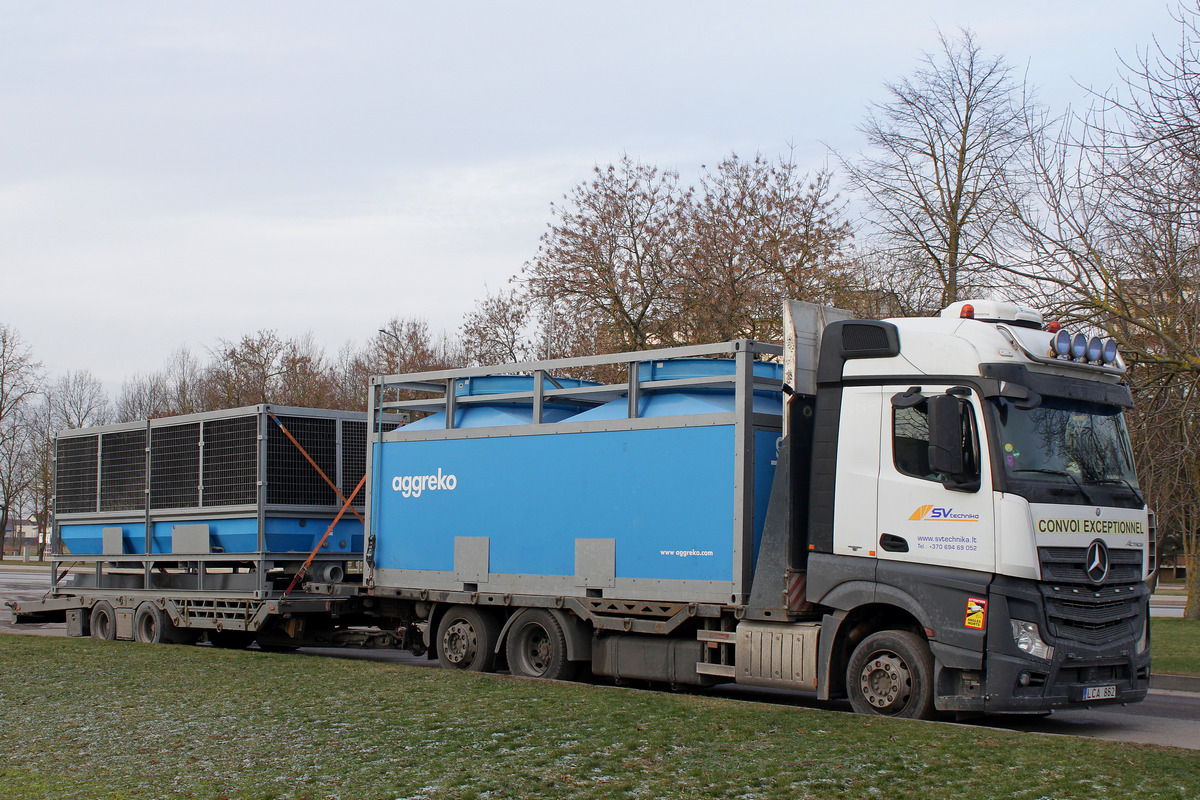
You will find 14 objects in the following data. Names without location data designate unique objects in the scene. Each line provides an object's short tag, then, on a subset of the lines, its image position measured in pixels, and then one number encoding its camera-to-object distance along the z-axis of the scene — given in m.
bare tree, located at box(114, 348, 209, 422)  45.38
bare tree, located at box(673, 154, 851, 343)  23.67
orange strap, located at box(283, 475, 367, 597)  14.94
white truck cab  8.83
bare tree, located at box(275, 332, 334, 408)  39.47
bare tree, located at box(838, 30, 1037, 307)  17.97
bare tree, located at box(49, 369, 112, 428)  60.34
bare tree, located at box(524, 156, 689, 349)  27.12
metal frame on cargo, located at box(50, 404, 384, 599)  15.11
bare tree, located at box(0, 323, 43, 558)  55.19
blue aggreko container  10.54
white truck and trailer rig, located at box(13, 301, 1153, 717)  8.97
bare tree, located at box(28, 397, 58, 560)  56.00
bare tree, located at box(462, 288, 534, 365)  34.41
